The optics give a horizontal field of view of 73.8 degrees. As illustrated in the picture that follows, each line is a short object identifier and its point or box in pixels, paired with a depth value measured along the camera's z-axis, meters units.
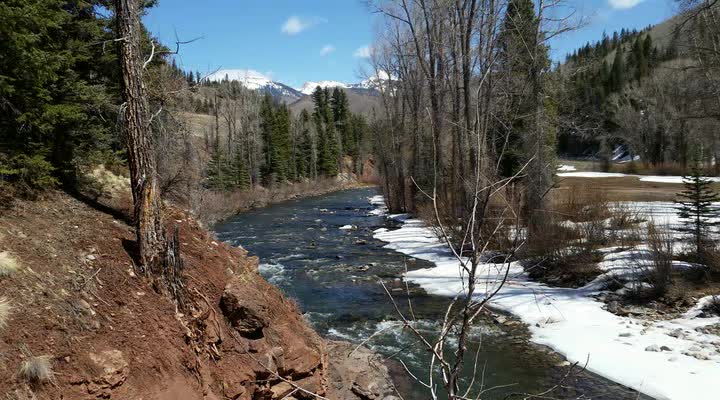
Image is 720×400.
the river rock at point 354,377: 7.65
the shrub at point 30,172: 6.81
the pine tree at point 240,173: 46.91
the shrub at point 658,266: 11.63
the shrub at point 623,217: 15.02
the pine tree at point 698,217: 12.01
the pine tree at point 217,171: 41.92
